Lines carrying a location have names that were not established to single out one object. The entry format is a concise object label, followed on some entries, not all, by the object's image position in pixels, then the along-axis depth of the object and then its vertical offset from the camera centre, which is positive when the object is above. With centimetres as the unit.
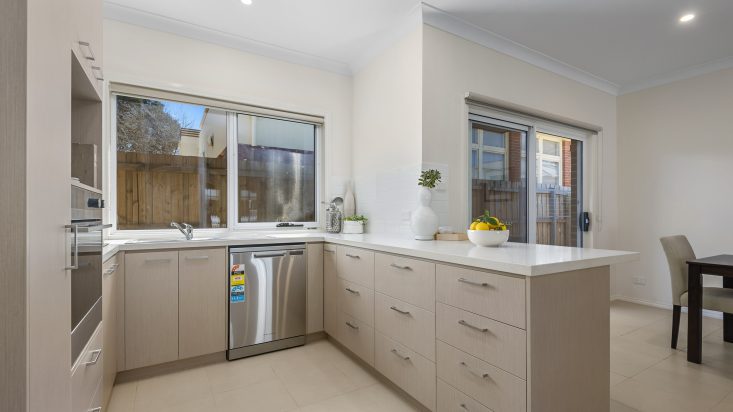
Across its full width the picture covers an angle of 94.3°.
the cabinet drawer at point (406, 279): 179 -43
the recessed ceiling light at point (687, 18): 272 +153
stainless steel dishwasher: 252 -72
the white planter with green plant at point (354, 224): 322 -18
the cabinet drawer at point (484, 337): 135 -58
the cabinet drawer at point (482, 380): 136 -77
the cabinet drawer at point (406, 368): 178 -93
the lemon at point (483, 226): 200 -12
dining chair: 254 -60
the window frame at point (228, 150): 262 +49
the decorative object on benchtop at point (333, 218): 331 -12
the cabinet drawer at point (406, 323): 179 -68
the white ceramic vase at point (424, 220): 244 -10
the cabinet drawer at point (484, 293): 136 -38
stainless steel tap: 264 -19
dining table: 239 -66
